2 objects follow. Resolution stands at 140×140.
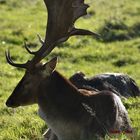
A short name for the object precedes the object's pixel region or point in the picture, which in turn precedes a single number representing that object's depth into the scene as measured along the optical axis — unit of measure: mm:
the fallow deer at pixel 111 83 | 20484
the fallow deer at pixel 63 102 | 14773
